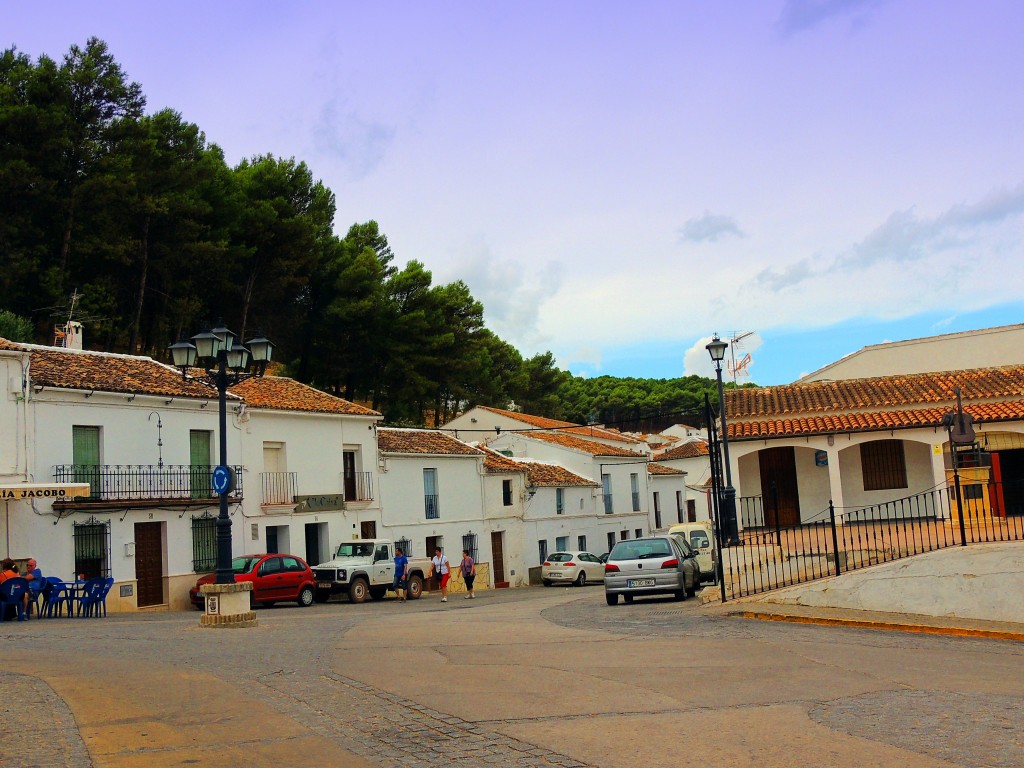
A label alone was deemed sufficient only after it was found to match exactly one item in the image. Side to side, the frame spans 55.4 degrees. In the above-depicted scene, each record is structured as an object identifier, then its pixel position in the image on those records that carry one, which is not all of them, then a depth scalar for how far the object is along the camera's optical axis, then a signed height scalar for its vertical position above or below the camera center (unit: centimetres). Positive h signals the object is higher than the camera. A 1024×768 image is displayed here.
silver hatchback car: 2150 -141
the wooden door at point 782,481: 2553 +47
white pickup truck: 2911 -149
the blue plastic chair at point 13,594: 2005 -101
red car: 2623 -136
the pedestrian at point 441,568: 3003 -150
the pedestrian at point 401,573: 3033 -161
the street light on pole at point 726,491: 1962 +22
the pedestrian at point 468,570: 2909 -155
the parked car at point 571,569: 4100 -242
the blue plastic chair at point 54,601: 2139 -130
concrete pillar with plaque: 1700 -129
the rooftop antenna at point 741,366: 6688 +950
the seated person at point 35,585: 2081 -89
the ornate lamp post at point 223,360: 1755 +320
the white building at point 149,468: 2492 +197
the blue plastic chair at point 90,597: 2172 -125
